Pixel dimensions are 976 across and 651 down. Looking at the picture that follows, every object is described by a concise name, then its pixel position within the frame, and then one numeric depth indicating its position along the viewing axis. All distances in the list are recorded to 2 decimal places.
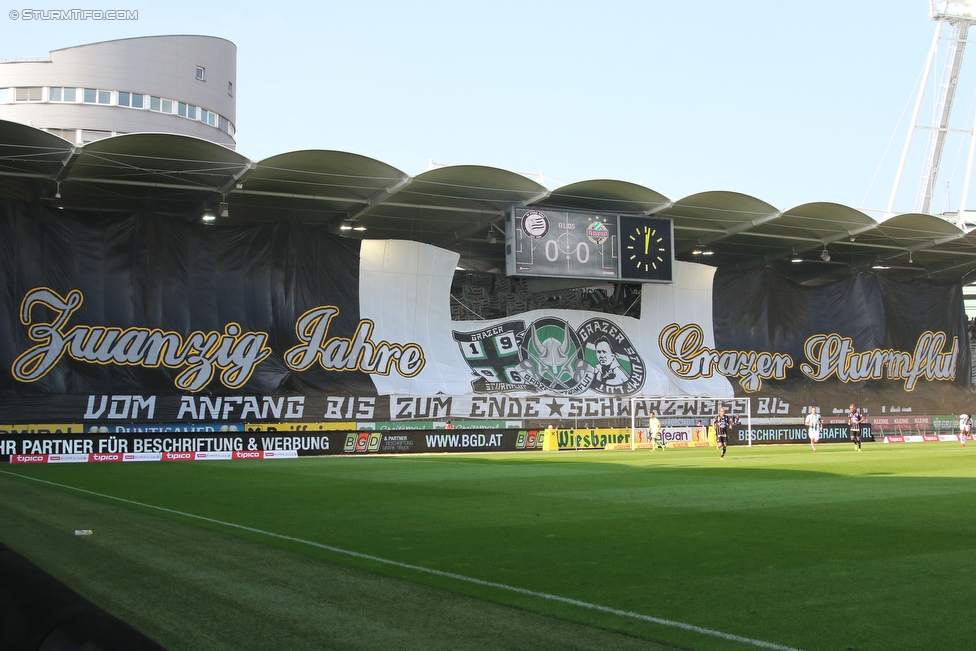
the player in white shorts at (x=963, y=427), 37.17
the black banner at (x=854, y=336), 54.22
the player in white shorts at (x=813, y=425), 35.94
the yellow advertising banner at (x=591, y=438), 39.06
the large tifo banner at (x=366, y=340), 39.47
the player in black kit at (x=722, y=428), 28.62
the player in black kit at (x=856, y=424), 35.47
